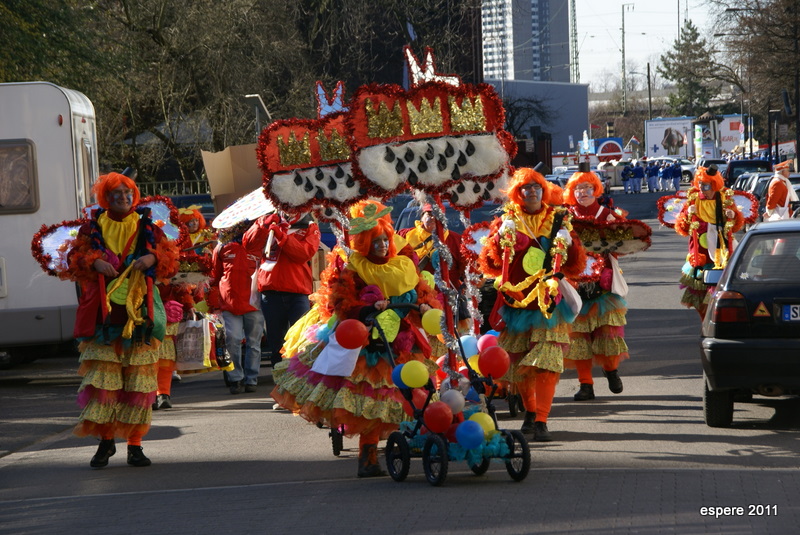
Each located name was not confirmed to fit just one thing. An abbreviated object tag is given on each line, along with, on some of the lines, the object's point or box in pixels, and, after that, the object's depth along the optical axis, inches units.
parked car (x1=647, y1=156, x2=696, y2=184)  5408.4
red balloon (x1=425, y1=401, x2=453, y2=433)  542.5
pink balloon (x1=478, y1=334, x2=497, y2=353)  588.1
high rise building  2260.6
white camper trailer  1051.0
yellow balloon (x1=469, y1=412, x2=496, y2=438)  551.4
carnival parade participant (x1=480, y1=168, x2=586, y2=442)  664.5
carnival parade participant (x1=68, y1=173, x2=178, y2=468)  641.0
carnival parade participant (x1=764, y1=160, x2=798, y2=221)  1381.9
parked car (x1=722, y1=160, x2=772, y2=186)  3196.5
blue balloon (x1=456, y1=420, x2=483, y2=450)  536.4
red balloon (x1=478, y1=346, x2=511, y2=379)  564.6
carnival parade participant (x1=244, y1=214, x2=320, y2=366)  886.2
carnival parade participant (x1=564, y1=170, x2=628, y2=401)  810.4
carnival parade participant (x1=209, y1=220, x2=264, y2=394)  946.5
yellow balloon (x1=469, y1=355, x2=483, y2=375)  620.9
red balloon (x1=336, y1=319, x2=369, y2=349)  558.5
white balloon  556.0
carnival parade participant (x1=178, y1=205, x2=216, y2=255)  932.7
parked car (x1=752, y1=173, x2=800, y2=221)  2028.6
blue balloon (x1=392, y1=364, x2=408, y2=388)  556.8
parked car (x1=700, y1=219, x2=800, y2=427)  641.5
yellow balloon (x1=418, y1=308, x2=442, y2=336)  562.0
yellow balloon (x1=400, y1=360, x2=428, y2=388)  549.1
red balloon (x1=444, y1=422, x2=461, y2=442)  553.3
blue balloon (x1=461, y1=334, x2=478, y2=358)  605.4
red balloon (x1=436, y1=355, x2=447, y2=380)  608.4
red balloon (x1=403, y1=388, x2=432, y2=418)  572.3
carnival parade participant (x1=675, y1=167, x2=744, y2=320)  954.5
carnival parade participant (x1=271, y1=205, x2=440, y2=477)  574.6
